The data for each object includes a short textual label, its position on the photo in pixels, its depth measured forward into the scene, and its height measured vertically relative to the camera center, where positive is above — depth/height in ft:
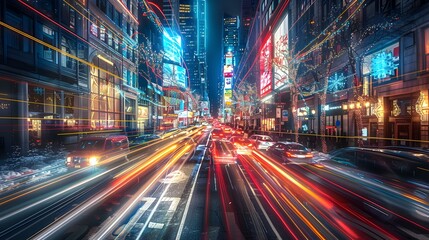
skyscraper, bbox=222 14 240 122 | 401.29 +62.68
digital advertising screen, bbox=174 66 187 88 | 347.15 +54.71
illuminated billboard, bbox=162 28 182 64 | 287.28 +82.73
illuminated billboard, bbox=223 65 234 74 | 430.61 +77.15
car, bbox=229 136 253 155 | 72.08 -7.69
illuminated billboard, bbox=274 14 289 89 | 131.75 +41.83
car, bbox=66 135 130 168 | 42.93 -5.71
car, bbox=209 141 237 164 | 54.13 -7.90
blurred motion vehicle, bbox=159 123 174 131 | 227.36 -7.84
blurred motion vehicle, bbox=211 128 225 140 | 118.21 -7.86
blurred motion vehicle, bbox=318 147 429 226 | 20.83 -5.58
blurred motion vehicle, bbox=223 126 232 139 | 122.83 -8.73
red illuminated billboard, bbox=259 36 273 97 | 159.63 +29.31
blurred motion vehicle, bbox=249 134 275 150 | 78.23 -7.28
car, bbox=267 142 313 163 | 49.32 -6.79
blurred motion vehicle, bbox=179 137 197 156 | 74.59 -10.11
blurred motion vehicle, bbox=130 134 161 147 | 83.80 -7.15
